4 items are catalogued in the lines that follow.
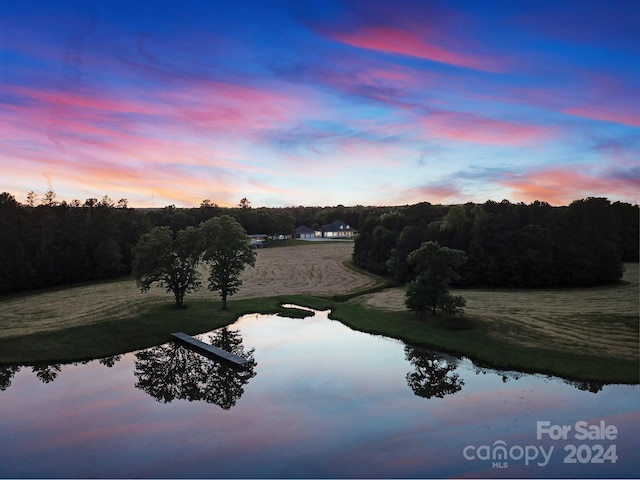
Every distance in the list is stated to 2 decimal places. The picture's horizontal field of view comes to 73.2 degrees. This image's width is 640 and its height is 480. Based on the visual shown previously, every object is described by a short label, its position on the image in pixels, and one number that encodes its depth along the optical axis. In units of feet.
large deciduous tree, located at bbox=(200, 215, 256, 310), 170.19
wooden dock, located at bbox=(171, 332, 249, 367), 112.06
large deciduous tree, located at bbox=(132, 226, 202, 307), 172.04
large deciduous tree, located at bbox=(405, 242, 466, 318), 146.20
